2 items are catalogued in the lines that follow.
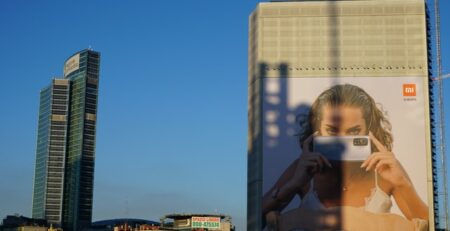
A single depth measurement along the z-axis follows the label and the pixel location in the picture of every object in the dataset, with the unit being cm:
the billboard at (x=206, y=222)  19088
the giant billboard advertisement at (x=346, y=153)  15588
